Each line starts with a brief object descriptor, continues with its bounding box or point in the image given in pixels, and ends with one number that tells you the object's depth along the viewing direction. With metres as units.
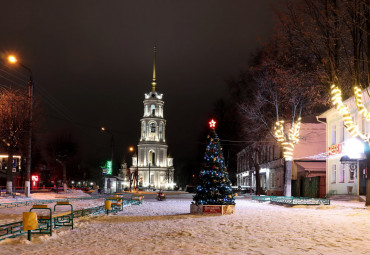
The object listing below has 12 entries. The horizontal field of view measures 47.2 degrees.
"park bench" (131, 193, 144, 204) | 31.08
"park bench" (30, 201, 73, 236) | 12.03
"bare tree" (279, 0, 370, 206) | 19.53
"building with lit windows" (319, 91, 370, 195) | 29.53
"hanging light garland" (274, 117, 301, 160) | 31.14
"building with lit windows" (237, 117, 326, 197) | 39.47
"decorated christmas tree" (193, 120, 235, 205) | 19.17
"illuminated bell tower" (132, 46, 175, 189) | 106.44
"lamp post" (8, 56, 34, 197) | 29.99
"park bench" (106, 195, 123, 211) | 21.60
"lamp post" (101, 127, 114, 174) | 44.81
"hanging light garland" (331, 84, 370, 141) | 20.12
